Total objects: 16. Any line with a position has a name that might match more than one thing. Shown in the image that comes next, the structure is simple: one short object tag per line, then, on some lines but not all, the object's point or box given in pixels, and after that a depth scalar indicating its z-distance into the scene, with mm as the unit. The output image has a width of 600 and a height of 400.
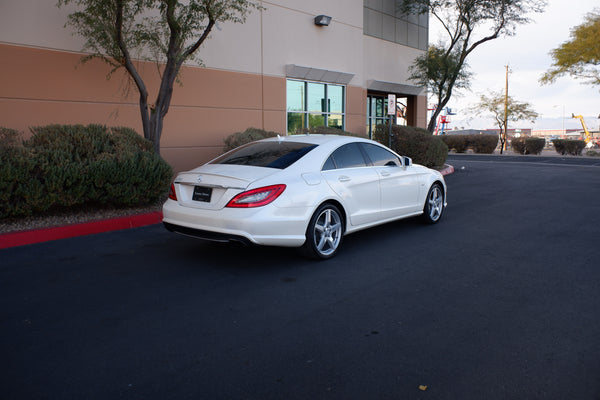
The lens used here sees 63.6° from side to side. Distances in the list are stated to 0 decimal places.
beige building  10172
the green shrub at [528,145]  34188
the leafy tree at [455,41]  22234
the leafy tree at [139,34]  9641
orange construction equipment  69312
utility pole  48281
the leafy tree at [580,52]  31156
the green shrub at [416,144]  17750
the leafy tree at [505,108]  49531
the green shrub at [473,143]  35969
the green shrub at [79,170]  7133
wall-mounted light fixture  16130
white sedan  5316
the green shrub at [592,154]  32100
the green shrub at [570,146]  32406
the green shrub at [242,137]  11957
